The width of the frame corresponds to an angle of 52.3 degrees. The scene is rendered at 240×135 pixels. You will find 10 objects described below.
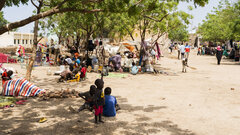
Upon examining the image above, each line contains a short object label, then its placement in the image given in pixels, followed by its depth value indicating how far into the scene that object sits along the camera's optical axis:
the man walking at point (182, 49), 23.28
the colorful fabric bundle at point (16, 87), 7.89
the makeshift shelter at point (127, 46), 17.19
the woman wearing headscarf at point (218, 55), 21.94
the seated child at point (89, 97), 5.86
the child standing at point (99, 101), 5.54
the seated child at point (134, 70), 14.26
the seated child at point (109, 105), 6.06
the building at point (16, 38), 43.48
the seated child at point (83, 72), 11.75
